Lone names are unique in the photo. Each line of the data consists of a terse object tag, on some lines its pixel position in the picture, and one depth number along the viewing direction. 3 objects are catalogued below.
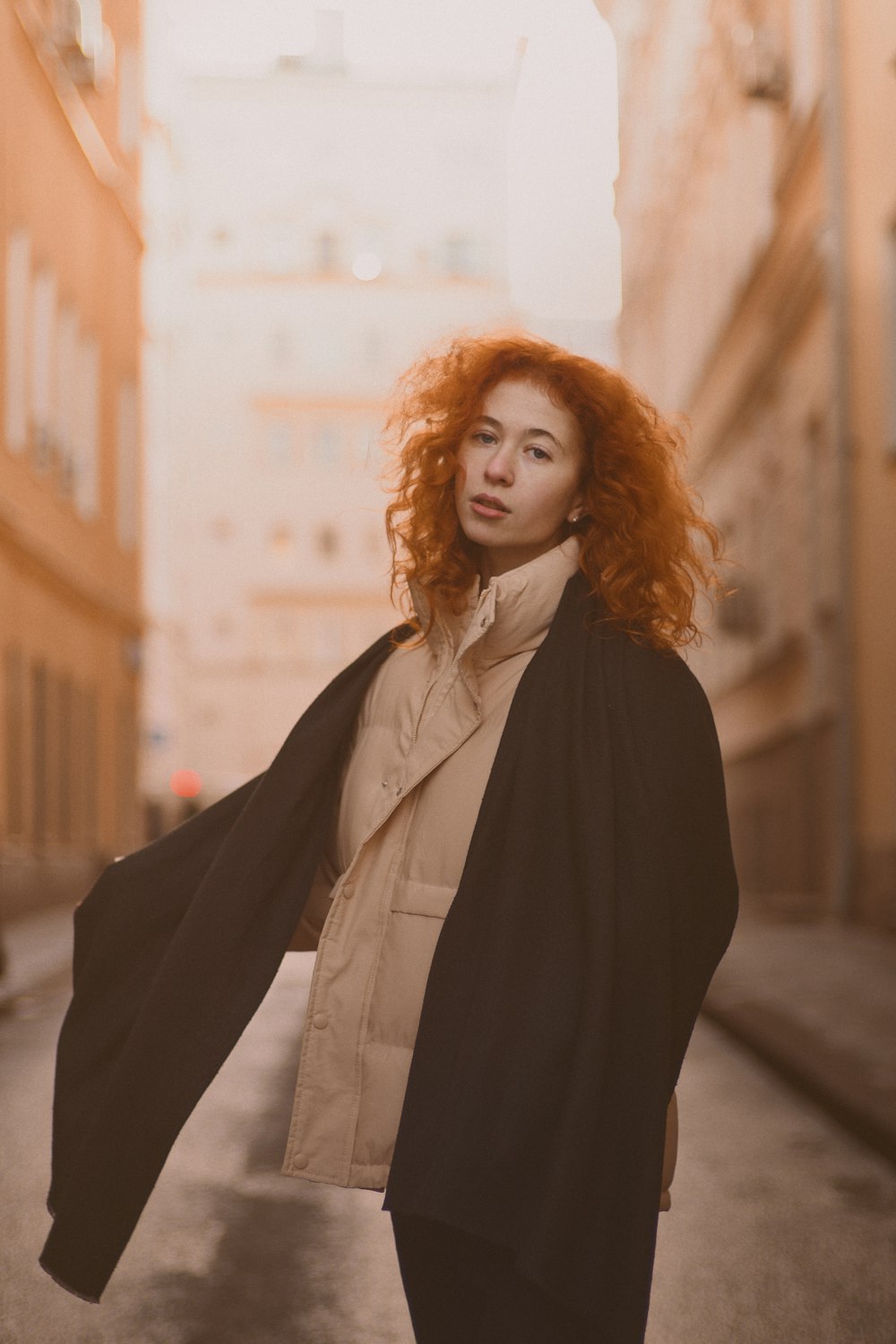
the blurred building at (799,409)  16.92
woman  2.95
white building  59.72
